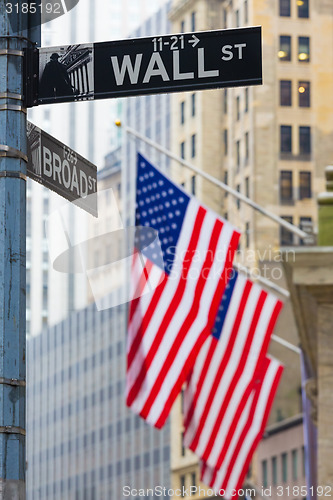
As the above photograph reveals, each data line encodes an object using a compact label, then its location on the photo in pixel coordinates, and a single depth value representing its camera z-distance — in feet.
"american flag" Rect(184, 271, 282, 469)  81.10
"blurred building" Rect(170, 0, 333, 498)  355.36
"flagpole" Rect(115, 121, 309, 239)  97.38
